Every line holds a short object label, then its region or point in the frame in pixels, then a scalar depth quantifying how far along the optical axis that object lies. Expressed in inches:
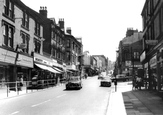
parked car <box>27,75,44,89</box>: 917.2
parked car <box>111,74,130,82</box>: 1828.2
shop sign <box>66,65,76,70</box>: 2212.7
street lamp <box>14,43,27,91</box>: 954.6
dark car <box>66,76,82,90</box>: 976.3
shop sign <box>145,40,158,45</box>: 738.3
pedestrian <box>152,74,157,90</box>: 811.1
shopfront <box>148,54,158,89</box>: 796.3
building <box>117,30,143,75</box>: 2435.8
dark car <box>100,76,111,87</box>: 1227.9
